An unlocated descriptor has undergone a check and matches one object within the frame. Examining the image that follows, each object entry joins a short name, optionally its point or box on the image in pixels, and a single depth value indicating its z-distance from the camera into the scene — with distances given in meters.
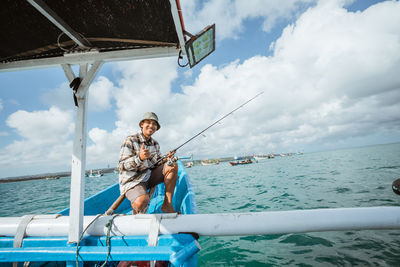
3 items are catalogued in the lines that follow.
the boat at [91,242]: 1.25
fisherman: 2.56
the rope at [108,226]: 1.36
